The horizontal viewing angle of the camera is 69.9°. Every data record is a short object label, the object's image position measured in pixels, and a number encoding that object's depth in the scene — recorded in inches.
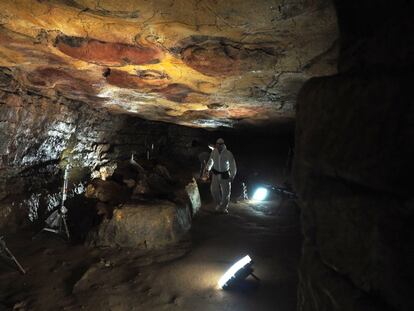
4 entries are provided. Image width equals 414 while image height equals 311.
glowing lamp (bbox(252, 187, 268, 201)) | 460.1
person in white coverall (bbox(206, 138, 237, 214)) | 329.7
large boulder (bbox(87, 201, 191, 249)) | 215.6
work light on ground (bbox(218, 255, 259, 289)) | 147.9
